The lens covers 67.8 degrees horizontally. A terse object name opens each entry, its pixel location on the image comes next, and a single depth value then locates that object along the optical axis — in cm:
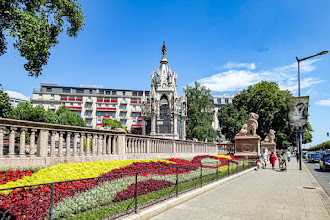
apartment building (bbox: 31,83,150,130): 8606
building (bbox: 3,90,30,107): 12774
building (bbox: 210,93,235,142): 9675
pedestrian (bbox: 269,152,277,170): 2108
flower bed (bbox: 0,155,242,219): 405
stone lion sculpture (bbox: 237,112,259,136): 2558
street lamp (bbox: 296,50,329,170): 1977
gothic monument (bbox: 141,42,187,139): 2403
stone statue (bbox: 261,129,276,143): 3894
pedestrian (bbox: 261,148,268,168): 2183
